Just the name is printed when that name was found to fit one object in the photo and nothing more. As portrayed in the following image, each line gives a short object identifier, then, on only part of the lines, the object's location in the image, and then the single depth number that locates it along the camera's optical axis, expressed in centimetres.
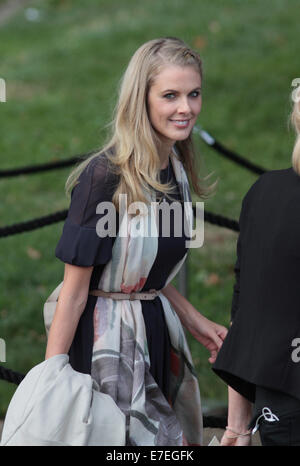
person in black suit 475
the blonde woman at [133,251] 547
